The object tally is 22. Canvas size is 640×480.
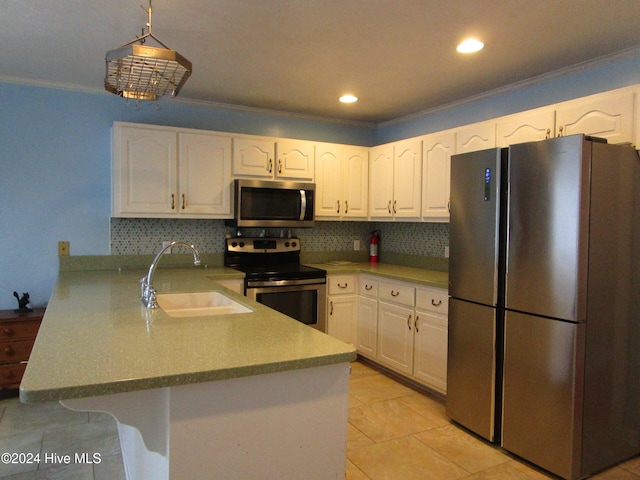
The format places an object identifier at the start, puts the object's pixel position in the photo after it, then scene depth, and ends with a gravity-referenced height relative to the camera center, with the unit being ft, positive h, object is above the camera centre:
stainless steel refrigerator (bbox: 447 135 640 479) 7.01 -1.17
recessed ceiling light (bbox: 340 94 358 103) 11.93 +3.60
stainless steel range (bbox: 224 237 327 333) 11.64 -1.31
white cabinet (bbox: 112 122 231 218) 10.78 +1.40
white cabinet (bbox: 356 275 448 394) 10.36 -2.57
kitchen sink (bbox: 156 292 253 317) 7.70 -1.42
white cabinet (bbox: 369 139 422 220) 11.93 +1.43
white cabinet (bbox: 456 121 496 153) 9.77 +2.15
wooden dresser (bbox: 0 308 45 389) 9.98 -2.70
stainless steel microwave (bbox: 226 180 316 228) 12.03 +0.69
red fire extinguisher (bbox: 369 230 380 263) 15.21 -0.62
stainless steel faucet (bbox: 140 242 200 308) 6.72 -1.02
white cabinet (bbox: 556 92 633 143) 7.44 +2.05
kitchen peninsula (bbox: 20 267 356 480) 3.87 -1.54
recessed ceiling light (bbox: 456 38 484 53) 8.13 +3.50
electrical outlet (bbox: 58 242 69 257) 11.23 -0.59
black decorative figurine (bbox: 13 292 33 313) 10.69 -1.89
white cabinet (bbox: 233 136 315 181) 12.20 +2.00
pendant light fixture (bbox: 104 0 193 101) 5.06 +1.97
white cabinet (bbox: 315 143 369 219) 13.42 +1.49
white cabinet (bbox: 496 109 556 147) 8.62 +2.12
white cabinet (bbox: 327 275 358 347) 12.75 -2.30
